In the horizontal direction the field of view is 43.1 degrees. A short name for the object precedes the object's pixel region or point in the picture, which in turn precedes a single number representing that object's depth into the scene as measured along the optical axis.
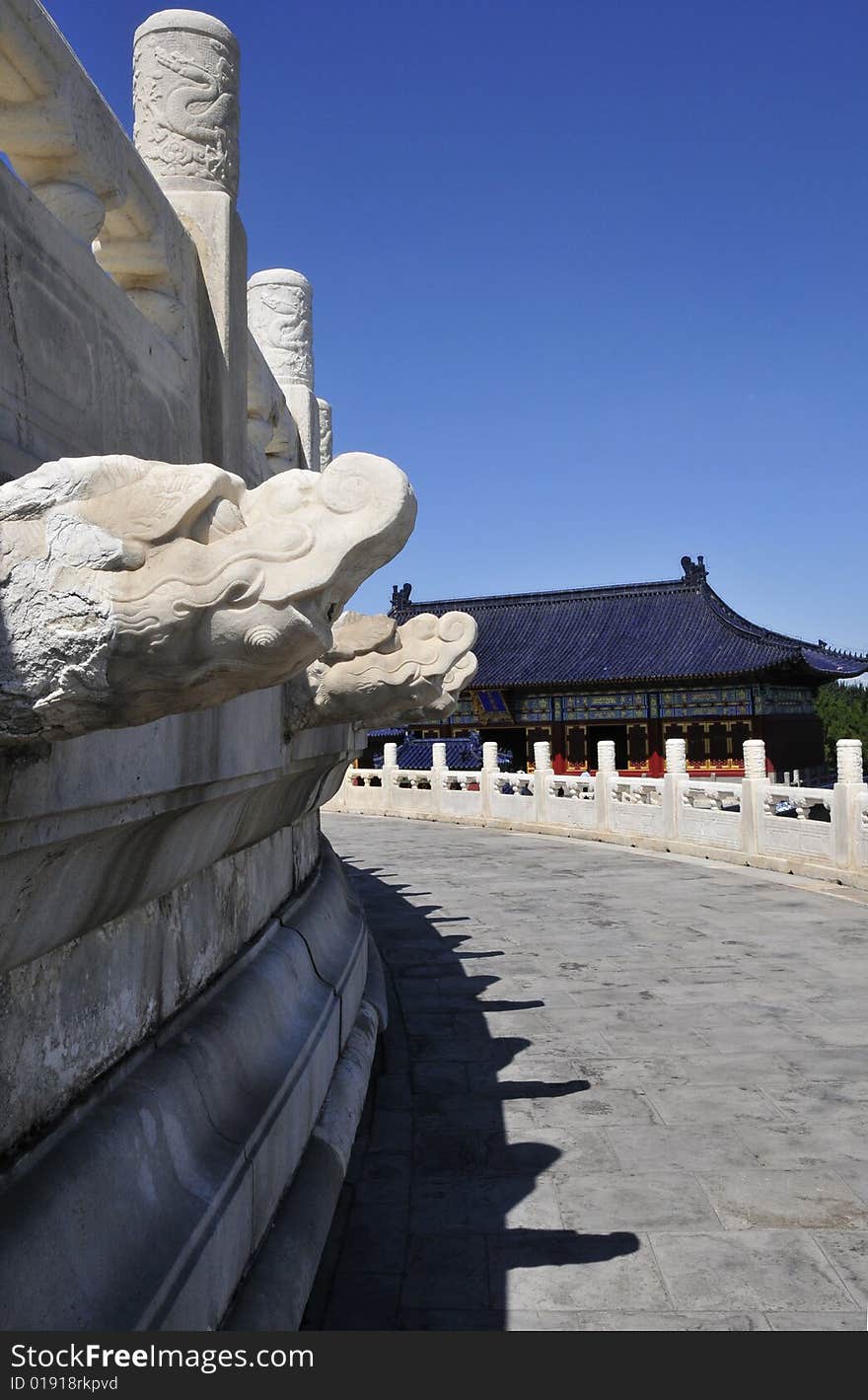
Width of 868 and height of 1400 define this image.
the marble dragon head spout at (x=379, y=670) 4.70
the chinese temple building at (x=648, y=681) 28.91
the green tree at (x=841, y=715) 41.97
